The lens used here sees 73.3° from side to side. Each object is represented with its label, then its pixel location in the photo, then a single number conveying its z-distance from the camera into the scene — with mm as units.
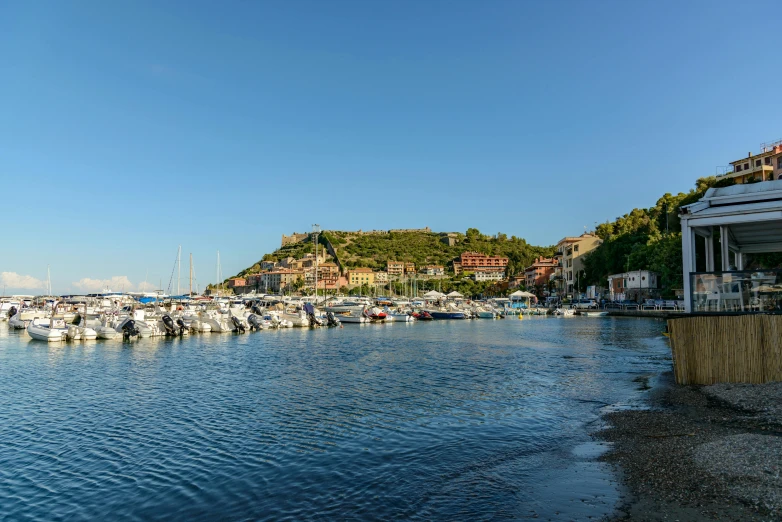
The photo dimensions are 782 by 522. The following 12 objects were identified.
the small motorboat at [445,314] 82250
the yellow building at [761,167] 69562
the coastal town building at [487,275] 190750
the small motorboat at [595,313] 82925
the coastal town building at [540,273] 145625
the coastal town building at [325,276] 182000
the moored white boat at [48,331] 40625
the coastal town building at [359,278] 190625
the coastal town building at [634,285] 85250
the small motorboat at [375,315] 72100
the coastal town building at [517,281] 156900
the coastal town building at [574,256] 113625
